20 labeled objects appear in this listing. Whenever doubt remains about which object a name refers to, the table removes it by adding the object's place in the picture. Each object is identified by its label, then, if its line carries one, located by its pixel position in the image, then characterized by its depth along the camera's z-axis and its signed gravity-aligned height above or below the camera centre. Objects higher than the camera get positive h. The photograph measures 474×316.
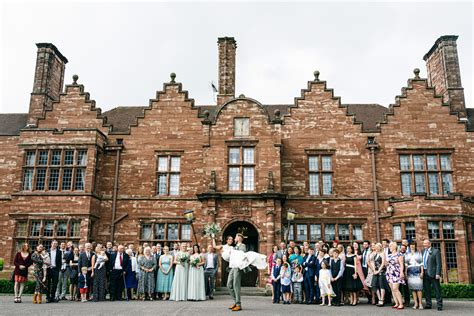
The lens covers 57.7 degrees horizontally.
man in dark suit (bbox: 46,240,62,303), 14.52 -0.67
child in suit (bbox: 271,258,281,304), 15.04 -0.96
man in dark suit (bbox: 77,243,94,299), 15.21 -0.26
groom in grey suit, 11.78 -0.76
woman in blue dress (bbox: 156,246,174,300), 15.55 -0.82
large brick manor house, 22.44 +4.49
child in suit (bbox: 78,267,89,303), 14.95 -1.00
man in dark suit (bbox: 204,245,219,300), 16.64 -0.50
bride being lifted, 12.04 -0.12
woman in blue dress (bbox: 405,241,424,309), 13.34 -0.51
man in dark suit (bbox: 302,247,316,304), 14.97 -0.70
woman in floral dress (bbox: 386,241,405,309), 13.14 -0.53
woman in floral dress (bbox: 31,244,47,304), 14.20 -0.60
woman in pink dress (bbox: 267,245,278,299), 16.19 -0.19
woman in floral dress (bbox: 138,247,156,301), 15.40 -0.78
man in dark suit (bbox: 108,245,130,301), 15.35 -0.62
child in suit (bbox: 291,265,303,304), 15.09 -1.03
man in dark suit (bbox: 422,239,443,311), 13.20 -0.47
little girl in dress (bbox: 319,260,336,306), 14.26 -0.90
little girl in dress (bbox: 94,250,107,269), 15.10 -0.32
